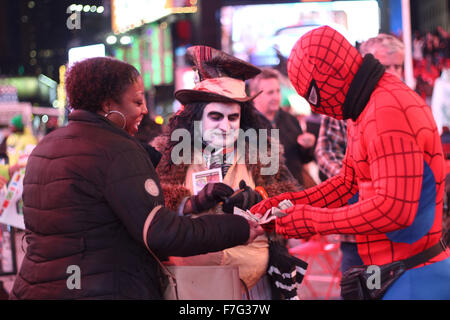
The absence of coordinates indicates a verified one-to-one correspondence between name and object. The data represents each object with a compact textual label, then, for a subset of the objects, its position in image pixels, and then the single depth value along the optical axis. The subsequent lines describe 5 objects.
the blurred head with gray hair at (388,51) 3.74
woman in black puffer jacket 2.06
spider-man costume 1.92
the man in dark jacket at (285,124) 4.86
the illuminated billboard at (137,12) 18.05
